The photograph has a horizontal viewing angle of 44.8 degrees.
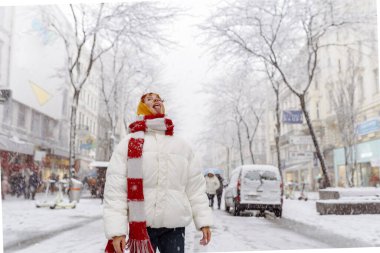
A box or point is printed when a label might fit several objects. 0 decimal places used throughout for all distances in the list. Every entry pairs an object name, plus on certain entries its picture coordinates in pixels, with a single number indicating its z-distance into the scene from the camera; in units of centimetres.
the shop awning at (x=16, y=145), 1983
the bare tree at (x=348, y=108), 2323
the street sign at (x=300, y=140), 1518
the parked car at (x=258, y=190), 1446
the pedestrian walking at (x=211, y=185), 1666
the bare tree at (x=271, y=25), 1750
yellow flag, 2333
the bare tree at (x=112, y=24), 1756
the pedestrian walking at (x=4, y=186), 1885
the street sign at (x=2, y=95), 1304
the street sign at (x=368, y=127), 1934
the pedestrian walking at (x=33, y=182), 1989
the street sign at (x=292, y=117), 1616
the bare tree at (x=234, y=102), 3179
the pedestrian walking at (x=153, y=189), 283
